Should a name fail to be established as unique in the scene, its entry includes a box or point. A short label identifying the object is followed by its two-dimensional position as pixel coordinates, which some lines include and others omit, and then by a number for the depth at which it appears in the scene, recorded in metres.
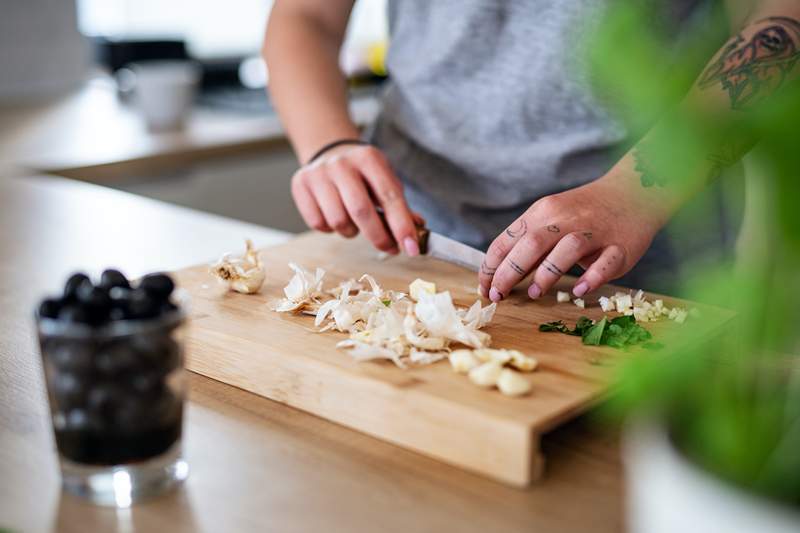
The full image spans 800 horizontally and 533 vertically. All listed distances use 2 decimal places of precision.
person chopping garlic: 1.08
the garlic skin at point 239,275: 1.06
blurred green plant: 0.42
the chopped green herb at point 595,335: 0.92
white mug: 2.54
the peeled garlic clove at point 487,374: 0.79
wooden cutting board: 0.74
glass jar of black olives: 0.64
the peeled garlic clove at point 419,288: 1.03
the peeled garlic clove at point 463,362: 0.82
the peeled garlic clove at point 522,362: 0.83
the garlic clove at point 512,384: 0.78
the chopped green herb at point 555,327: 0.96
